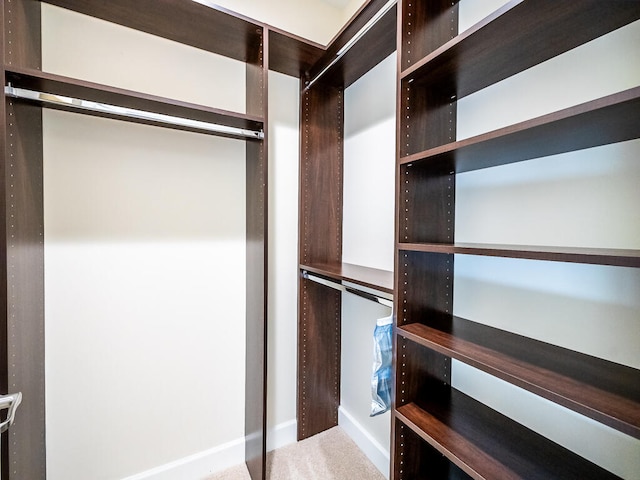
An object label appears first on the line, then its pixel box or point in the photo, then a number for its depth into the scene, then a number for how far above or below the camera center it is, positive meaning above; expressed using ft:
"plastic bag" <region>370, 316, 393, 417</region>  3.74 -1.69
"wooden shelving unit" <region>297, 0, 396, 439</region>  5.91 -0.08
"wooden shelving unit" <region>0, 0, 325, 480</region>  3.41 +1.26
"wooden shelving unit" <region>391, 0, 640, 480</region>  2.21 -0.13
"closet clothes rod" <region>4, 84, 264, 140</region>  3.38 +1.63
